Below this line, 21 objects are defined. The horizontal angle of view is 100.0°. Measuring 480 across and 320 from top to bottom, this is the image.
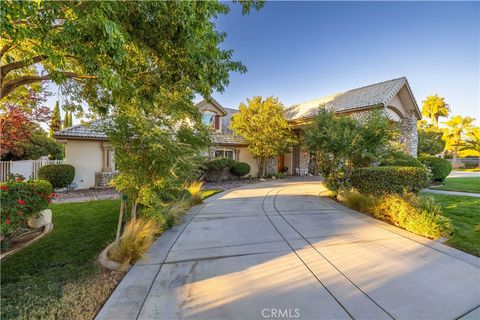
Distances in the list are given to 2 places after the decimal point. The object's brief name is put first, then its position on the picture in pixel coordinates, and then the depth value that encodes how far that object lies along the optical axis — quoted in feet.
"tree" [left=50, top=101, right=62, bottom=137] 55.80
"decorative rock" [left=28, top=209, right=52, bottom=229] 16.43
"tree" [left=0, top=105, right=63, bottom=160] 26.05
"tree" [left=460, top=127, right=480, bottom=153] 90.43
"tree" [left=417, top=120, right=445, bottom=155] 68.28
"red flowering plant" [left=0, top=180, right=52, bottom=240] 11.73
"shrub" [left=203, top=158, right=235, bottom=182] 45.02
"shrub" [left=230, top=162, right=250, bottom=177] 49.78
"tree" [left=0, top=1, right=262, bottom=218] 9.23
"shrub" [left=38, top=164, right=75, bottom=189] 31.68
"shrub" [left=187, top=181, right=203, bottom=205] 25.03
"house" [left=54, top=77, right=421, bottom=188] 35.76
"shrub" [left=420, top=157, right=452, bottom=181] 39.83
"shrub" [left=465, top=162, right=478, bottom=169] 100.63
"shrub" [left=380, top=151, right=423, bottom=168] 28.28
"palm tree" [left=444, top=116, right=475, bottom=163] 95.30
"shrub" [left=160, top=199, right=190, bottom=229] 17.37
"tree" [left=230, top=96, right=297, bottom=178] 47.70
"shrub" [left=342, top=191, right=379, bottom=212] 22.11
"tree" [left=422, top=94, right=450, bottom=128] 109.91
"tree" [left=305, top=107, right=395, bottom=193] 25.34
